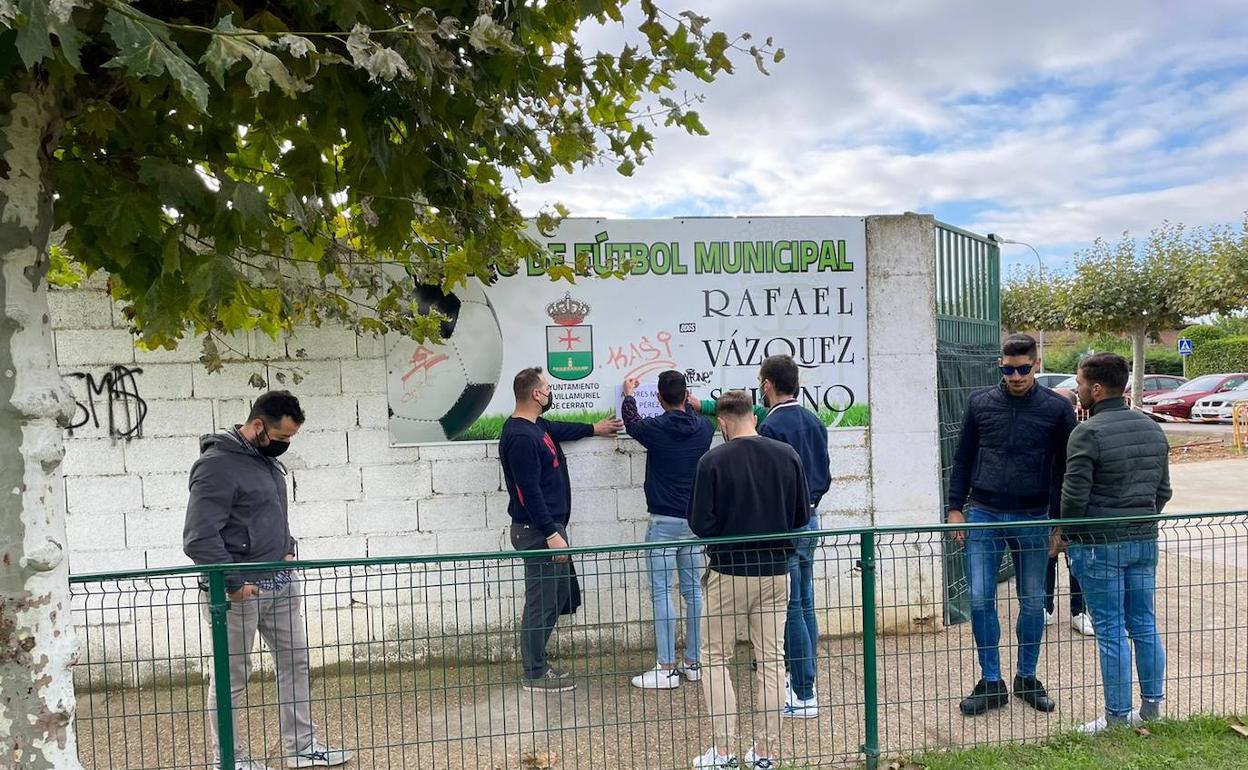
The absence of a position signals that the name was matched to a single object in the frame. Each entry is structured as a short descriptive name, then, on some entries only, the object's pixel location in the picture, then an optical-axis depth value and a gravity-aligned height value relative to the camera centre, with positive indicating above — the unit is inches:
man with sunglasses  171.5 -31.3
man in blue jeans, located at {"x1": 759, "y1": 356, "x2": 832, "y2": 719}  169.3 -27.9
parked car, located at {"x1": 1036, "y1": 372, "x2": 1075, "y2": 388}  908.2 -37.7
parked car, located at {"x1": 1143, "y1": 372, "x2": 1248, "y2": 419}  863.1 -56.4
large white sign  216.1 +8.4
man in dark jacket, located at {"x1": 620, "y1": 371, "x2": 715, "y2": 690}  196.4 -27.5
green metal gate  236.4 +4.9
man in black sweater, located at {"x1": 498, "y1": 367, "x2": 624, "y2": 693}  181.9 -29.6
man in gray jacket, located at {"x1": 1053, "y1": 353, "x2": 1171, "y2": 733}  160.9 -36.6
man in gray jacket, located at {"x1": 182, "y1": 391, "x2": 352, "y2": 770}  150.9 -30.6
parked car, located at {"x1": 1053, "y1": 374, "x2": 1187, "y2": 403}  967.0 -48.1
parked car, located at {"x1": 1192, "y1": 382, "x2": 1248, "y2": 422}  810.8 -64.3
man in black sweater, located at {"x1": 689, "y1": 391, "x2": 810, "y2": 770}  150.8 -37.2
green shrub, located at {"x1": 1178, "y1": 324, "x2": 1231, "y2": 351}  1289.4 +8.7
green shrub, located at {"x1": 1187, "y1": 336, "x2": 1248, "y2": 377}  1181.1 -25.1
